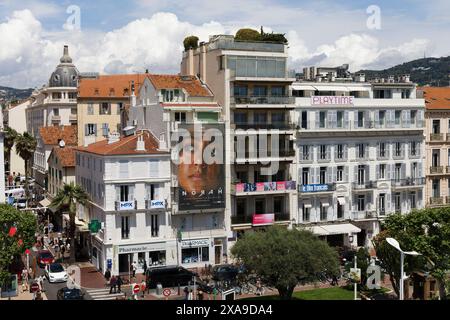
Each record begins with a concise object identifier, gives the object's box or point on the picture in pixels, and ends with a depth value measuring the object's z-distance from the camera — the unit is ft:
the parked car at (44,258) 192.85
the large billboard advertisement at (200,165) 192.13
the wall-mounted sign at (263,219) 203.67
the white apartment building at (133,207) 185.88
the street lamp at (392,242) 95.94
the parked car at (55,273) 173.58
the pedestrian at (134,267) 185.20
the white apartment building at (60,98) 416.26
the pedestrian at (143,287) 163.12
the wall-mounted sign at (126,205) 185.78
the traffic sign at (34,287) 155.42
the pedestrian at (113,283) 165.35
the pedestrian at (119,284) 167.63
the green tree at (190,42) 228.02
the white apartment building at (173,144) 193.57
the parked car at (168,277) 167.94
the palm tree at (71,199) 191.52
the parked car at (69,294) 146.92
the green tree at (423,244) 146.41
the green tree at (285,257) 139.54
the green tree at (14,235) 155.02
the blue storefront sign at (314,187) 211.00
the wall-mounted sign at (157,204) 189.53
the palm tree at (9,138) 295.28
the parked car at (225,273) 173.46
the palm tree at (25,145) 291.42
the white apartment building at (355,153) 213.05
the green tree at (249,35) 216.74
